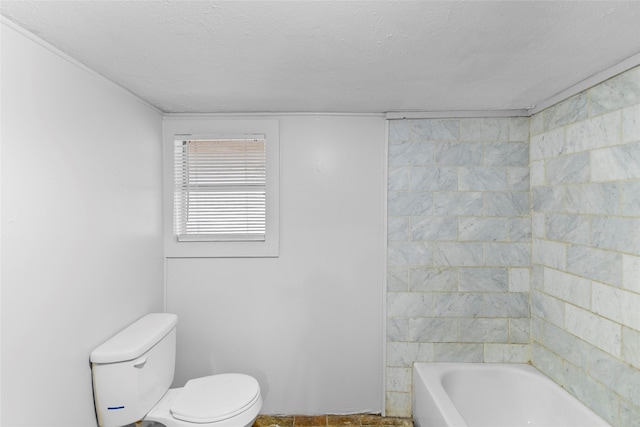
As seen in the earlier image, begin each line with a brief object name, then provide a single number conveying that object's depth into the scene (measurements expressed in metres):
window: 2.35
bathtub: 1.94
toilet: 1.62
